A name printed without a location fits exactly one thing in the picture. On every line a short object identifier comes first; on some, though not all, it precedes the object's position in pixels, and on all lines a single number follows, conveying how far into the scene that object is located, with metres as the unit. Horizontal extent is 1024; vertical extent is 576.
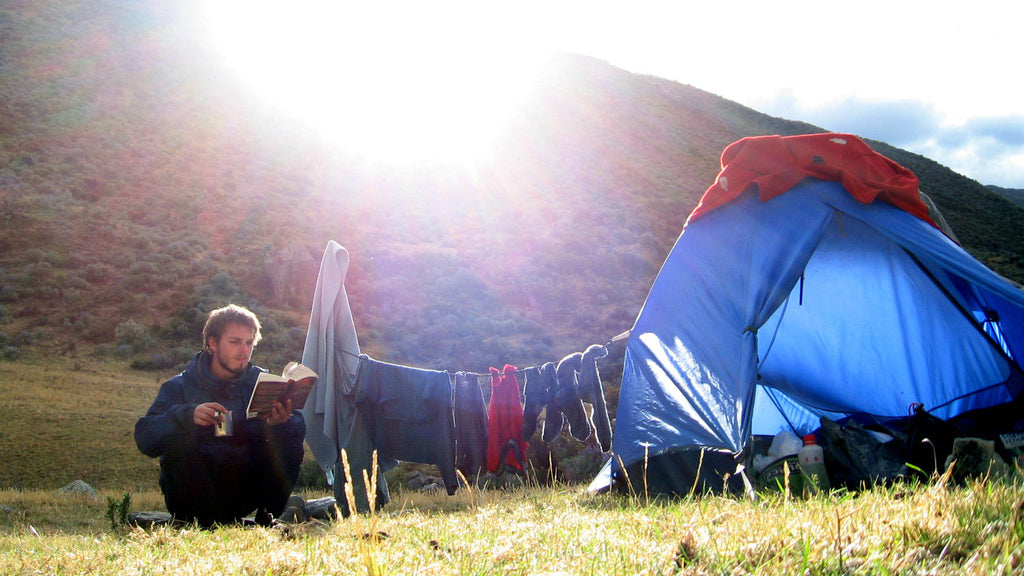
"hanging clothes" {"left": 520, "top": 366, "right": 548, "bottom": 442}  5.73
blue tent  4.80
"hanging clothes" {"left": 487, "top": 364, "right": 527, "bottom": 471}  5.61
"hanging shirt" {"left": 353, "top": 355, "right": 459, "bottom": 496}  5.63
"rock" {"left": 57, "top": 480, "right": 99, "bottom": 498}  8.44
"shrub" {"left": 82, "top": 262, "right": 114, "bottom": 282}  20.84
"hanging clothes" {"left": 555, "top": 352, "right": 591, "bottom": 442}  5.63
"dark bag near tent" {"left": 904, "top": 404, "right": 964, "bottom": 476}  4.59
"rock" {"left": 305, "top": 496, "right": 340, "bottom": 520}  5.14
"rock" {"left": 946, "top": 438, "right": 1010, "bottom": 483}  3.71
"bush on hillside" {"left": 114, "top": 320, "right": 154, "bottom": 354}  17.80
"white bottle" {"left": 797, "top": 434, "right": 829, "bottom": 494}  4.84
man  4.30
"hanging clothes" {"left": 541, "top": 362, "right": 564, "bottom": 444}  5.70
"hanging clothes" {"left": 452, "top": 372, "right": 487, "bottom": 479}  5.68
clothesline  5.65
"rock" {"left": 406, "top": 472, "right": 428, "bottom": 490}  9.10
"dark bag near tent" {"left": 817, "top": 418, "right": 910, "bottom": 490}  4.73
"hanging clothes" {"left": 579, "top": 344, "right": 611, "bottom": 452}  5.59
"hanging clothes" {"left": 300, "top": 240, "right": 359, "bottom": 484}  5.62
